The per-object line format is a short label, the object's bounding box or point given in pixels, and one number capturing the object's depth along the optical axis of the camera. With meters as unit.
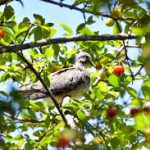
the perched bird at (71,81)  15.62
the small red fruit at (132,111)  5.58
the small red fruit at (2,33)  9.68
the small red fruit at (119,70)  10.81
